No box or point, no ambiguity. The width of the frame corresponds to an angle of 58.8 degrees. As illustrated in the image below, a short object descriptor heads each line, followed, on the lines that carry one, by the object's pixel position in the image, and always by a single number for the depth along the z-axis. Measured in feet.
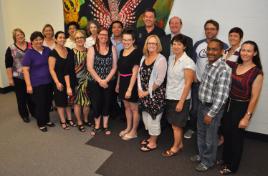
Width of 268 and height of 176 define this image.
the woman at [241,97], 7.17
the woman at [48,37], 11.24
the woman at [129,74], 9.49
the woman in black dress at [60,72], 10.32
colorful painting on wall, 11.61
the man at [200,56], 9.32
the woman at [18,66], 11.51
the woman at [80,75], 10.56
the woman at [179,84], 8.20
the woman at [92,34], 11.25
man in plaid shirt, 7.28
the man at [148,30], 10.11
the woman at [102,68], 10.07
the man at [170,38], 9.87
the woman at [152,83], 8.70
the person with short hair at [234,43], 8.72
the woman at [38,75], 10.50
